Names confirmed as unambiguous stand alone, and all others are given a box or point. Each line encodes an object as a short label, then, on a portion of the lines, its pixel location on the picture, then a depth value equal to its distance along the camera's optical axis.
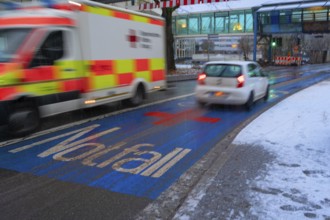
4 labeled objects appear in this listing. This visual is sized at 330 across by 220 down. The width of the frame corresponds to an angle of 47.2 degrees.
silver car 11.22
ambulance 7.39
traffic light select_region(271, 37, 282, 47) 51.31
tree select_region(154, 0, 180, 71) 26.93
